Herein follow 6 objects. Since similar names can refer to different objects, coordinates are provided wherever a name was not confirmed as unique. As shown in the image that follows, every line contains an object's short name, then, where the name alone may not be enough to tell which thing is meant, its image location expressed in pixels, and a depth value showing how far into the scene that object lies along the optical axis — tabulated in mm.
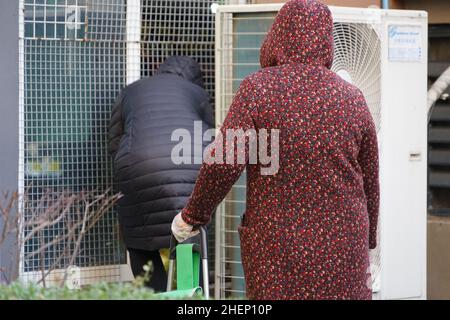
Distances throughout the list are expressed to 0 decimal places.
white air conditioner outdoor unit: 9340
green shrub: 4976
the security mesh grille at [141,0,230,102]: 10856
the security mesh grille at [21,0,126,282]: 10119
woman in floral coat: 6495
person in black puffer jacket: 9107
